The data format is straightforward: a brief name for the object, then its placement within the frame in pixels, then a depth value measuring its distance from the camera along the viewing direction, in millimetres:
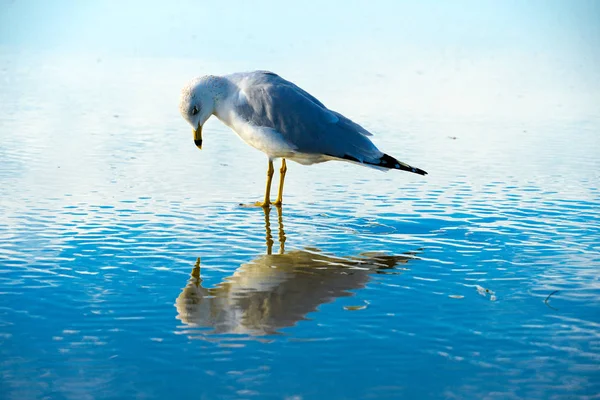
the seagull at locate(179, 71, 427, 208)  6770
